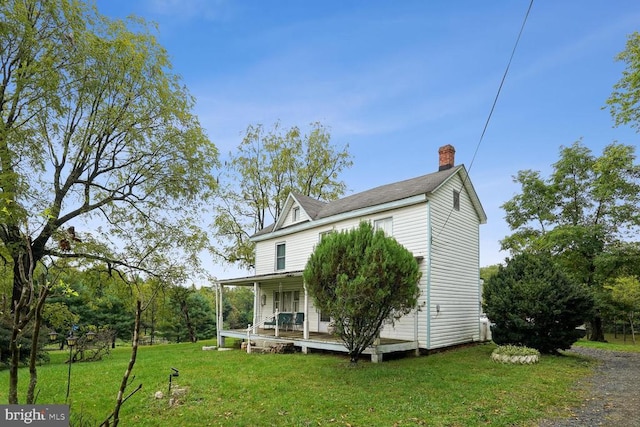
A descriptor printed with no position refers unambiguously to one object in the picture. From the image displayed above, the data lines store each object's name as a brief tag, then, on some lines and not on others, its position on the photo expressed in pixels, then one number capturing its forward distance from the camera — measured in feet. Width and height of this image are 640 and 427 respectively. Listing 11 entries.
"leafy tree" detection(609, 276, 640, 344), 80.48
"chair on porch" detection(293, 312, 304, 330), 59.47
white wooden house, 46.50
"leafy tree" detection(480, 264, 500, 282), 187.83
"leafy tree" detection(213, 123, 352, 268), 97.81
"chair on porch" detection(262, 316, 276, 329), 62.57
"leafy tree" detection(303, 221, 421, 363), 35.65
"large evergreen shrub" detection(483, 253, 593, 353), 42.37
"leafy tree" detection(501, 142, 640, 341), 75.87
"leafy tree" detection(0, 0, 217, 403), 46.57
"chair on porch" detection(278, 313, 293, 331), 57.82
